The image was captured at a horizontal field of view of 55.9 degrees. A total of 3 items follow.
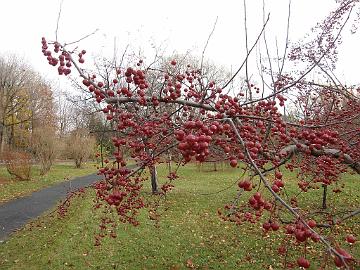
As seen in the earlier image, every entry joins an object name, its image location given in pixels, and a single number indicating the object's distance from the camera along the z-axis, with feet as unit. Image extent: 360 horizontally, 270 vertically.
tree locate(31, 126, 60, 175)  77.82
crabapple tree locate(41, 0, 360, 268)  5.43
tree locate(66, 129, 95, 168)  103.09
